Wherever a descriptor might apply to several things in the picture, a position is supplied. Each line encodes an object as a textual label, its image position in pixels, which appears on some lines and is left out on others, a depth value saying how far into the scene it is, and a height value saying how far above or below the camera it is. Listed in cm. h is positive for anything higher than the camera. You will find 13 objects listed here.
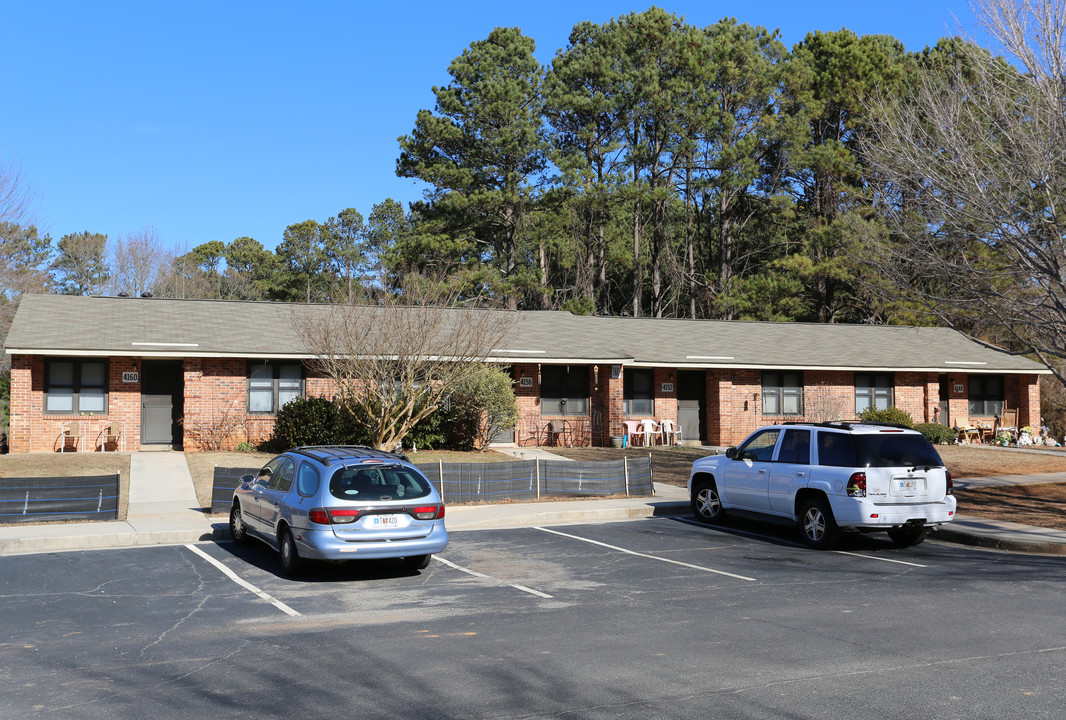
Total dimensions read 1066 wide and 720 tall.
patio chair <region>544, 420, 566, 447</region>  2862 -46
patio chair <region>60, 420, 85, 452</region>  2373 -47
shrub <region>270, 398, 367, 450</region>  2264 -20
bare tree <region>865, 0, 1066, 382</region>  1650 +435
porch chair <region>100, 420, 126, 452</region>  2405 -55
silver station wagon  1095 -112
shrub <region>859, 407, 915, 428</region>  2970 +9
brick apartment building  2406 +137
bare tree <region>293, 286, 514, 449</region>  2117 +138
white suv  1334 -92
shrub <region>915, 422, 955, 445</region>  3052 -42
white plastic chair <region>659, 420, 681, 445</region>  3006 -40
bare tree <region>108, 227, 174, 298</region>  5914 +938
